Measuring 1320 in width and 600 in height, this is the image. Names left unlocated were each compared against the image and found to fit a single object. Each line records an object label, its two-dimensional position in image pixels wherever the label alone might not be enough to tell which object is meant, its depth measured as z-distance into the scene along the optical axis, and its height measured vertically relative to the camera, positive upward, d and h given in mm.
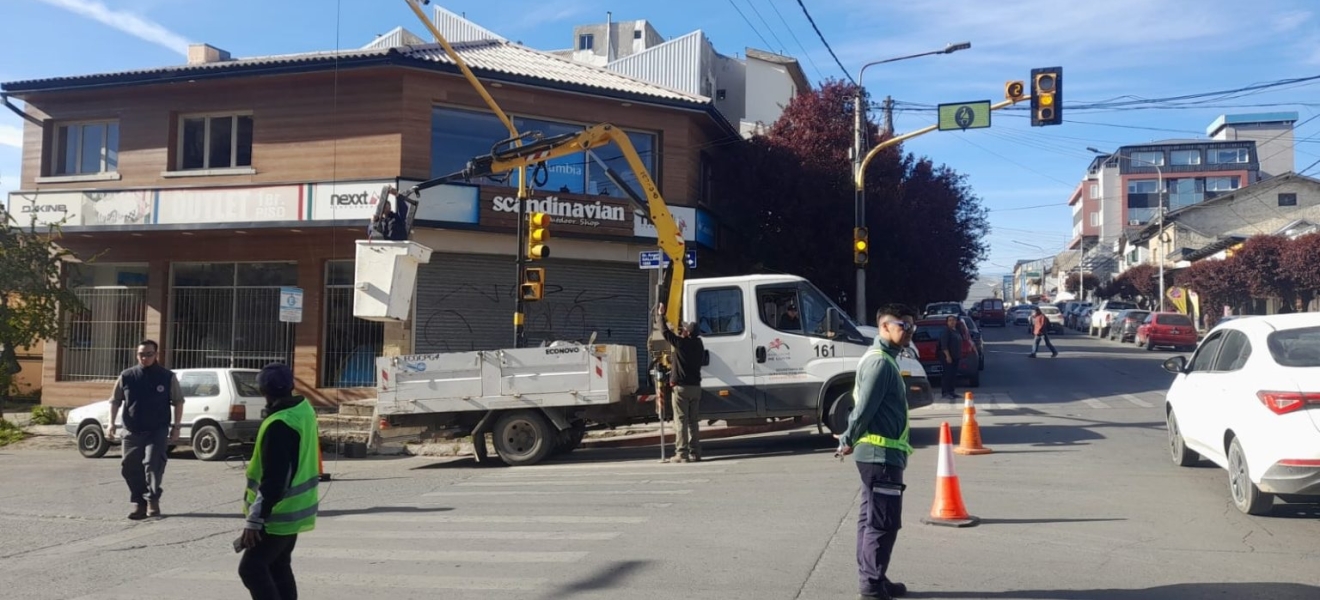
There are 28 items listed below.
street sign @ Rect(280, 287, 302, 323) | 17281 +485
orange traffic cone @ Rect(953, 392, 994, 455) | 12766 -1158
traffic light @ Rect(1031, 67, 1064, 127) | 17047 +4164
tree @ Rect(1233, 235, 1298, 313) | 41469 +3128
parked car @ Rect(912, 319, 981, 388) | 22578 -275
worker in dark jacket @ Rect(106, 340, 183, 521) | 10109 -887
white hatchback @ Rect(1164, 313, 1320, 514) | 7574 -510
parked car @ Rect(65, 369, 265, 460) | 15805 -1289
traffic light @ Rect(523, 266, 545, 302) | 15766 +827
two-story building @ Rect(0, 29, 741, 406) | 19547 +2592
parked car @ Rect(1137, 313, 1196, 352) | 36438 +457
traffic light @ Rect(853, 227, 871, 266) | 19562 +1808
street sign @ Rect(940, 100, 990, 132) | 18797 +4184
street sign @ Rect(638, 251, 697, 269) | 16030 +1258
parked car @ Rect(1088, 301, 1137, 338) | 47875 +1319
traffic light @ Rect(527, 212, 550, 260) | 16125 +1677
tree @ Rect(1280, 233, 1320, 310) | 39062 +3211
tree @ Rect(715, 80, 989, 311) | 24219 +3222
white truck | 13555 -562
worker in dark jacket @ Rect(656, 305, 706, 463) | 12969 -570
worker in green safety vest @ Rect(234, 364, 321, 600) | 5027 -788
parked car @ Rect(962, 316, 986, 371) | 26328 +70
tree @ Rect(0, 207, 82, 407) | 18641 +743
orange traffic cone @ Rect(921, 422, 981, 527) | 8211 -1282
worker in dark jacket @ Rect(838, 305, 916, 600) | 5953 -646
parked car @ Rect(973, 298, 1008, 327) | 62094 +1754
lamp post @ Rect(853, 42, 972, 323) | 20062 +2860
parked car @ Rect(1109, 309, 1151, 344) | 42438 +851
